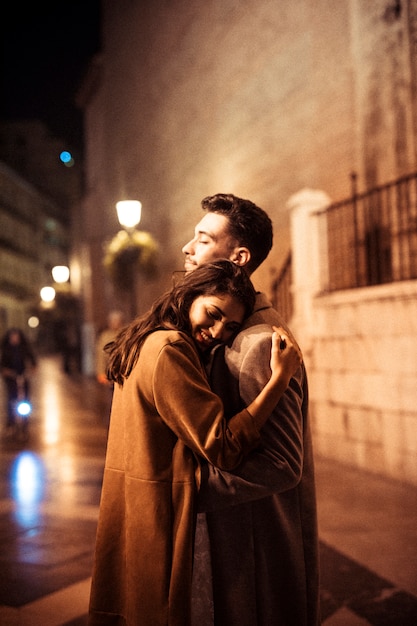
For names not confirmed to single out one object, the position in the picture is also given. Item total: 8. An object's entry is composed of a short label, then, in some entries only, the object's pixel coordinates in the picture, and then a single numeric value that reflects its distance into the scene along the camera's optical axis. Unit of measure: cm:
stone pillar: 798
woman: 171
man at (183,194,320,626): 176
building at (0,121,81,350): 5078
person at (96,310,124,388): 848
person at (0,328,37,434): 1055
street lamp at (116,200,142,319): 995
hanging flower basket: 1666
